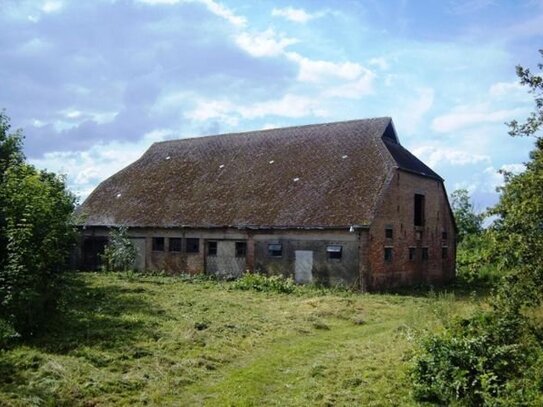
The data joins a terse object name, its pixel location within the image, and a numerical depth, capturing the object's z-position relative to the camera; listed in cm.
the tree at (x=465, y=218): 4762
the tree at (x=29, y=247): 1295
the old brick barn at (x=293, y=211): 2556
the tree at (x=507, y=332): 920
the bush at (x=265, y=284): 2382
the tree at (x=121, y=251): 2969
